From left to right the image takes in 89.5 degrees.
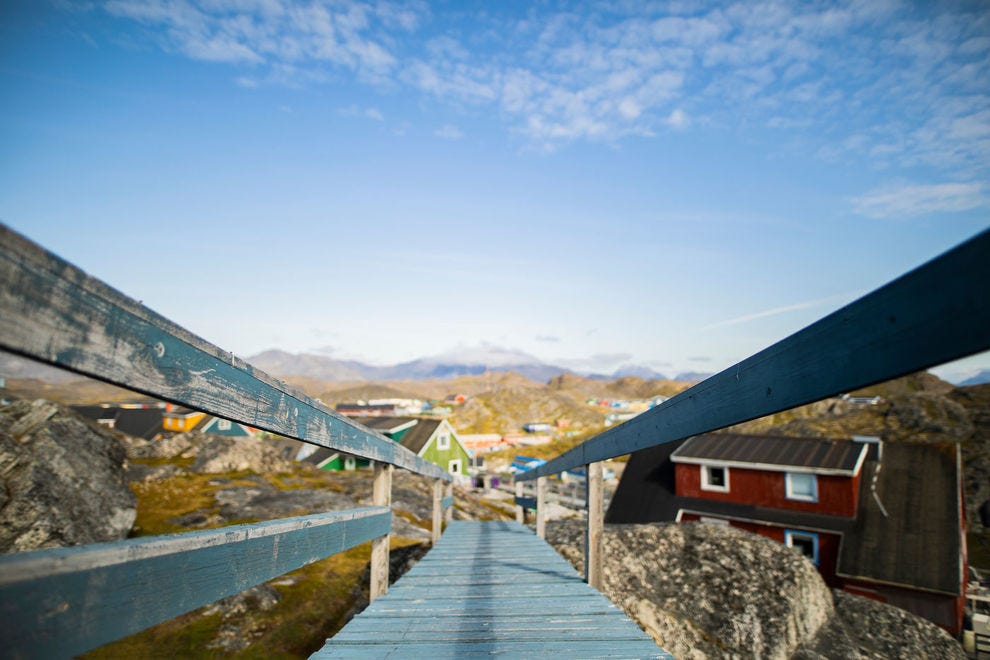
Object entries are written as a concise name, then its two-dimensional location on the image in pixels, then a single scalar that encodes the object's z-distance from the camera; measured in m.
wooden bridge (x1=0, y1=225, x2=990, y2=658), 1.03
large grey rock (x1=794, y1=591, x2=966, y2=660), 6.16
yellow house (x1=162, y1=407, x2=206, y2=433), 59.59
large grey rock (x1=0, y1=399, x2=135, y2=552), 7.16
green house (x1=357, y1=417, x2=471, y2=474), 43.75
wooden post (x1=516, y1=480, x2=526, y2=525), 12.58
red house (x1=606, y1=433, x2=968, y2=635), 19.88
